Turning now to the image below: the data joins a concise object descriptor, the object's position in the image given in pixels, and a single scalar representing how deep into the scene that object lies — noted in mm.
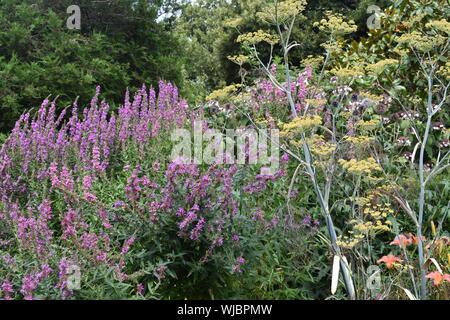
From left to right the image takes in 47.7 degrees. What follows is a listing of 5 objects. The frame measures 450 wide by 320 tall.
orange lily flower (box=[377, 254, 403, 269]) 3240
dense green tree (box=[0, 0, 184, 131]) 7363
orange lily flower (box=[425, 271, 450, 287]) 2969
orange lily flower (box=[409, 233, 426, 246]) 3648
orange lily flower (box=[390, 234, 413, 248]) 3114
